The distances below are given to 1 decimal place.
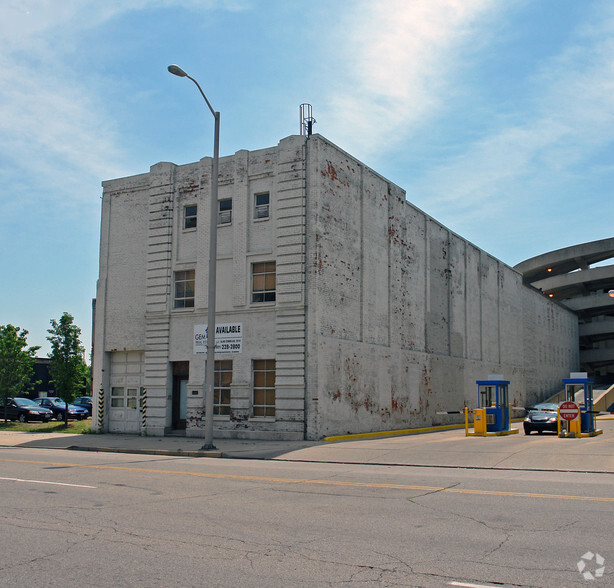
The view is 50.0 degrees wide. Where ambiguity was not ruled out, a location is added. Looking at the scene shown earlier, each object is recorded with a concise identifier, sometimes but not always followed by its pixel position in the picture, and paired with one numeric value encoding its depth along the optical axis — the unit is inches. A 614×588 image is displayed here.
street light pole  787.4
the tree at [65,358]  1332.4
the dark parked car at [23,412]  1514.5
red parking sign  891.4
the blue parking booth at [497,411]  1011.9
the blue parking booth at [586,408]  941.2
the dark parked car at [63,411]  1617.9
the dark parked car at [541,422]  1055.6
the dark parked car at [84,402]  1808.8
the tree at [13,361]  1419.8
